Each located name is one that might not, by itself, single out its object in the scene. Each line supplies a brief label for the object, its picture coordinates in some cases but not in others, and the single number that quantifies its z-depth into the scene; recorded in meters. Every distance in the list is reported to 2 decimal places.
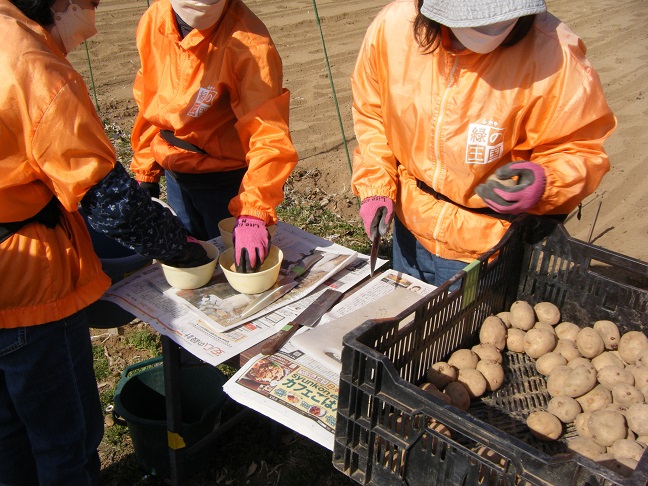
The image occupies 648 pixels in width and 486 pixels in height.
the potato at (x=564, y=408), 1.81
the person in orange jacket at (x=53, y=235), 1.61
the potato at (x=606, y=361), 1.96
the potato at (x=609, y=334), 2.03
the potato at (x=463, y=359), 1.95
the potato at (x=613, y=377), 1.88
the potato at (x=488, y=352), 1.98
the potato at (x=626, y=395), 1.80
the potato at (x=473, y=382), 1.85
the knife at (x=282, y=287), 2.17
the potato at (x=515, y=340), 2.08
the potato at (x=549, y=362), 1.98
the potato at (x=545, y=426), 1.74
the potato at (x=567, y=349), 2.02
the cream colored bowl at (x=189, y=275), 2.20
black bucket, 2.72
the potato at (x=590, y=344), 2.02
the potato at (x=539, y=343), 2.04
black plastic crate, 1.31
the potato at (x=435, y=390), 1.73
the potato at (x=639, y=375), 1.86
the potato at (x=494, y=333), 2.07
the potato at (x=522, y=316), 2.13
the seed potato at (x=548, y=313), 2.16
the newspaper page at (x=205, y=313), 2.00
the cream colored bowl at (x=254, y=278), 2.19
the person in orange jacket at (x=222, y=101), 2.32
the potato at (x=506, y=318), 2.16
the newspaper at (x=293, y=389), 1.71
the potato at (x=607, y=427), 1.68
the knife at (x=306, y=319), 1.99
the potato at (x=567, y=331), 2.10
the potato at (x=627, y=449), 1.59
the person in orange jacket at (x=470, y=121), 1.94
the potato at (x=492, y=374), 1.90
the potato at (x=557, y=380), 1.89
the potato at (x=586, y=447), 1.65
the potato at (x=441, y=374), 1.88
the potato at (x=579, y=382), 1.86
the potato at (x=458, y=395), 1.78
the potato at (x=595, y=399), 1.84
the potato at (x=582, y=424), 1.75
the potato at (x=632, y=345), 1.97
